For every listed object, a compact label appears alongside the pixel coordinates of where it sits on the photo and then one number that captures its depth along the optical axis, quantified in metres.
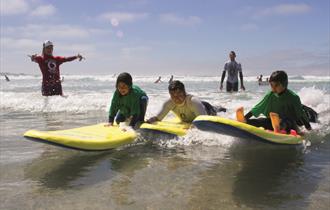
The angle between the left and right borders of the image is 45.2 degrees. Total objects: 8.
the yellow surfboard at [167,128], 5.55
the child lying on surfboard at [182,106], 5.77
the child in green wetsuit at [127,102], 6.01
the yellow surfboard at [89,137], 4.19
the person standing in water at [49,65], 9.87
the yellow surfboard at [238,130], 4.15
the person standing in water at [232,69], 12.68
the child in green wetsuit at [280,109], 5.19
